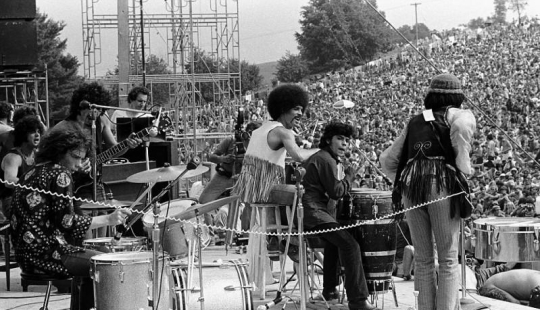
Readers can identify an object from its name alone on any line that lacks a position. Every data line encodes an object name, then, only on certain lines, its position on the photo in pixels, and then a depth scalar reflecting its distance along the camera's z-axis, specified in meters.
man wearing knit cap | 5.30
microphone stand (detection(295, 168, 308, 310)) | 5.40
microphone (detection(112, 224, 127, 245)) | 5.82
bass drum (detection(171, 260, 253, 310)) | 5.33
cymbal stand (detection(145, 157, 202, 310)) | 4.81
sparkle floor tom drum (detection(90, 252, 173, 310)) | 5.05
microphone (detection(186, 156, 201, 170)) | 5.09
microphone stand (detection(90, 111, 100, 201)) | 6.32
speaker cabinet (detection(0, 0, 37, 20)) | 10.55
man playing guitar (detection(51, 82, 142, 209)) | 7.23
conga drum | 6.02
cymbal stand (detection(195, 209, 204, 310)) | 5.27
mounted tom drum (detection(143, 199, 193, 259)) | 6.25
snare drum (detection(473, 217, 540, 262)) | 6.15
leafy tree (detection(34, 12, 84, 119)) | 42.75
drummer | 5.44
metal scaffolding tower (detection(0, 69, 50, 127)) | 11.92
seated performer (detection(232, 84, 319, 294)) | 6.49
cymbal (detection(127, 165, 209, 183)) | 6.14
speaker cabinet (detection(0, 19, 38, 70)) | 10.57
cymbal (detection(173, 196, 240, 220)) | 5.55
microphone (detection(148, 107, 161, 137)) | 7.59
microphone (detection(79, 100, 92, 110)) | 6.98
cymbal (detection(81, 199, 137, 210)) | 6.42
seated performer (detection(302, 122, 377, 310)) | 5.88
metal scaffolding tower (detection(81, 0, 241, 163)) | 19.95
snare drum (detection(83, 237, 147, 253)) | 5.84
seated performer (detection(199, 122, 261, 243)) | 8.33
